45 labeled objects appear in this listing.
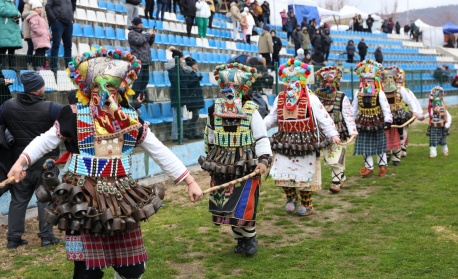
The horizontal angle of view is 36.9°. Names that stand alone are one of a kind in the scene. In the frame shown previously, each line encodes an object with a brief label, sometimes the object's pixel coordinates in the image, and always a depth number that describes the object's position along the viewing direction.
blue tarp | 35.97
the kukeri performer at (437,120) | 14.90
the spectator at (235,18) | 24.39
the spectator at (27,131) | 7.74
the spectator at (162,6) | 21.00
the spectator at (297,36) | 26.94
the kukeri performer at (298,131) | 8.97
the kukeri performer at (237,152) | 7.27
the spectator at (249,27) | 25.73
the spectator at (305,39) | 27.06
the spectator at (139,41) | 13.73
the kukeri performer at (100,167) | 4.96
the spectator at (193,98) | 13.91
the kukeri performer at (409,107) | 13.67
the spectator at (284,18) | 30.36
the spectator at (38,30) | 11.86
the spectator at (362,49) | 31.42
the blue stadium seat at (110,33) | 17.71
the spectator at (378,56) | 31.22
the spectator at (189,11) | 20.62
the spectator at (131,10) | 17.55
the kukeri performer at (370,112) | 12.20
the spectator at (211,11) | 23.31
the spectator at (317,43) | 25.94
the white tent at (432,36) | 51.41
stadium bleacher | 13.05
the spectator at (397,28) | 46.75
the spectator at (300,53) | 24.72
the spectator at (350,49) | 30.47
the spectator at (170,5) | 22.45
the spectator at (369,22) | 41.59
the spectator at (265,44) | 21.66
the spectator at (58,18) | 12.66
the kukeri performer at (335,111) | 10.87
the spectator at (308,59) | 22.88
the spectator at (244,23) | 25.11
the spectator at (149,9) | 20.38
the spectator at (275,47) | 22.91
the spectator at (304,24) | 28.95
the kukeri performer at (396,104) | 13.45
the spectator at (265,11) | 29.00
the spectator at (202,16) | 21.69
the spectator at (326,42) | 26.84
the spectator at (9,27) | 10.84
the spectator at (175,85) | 13.45
